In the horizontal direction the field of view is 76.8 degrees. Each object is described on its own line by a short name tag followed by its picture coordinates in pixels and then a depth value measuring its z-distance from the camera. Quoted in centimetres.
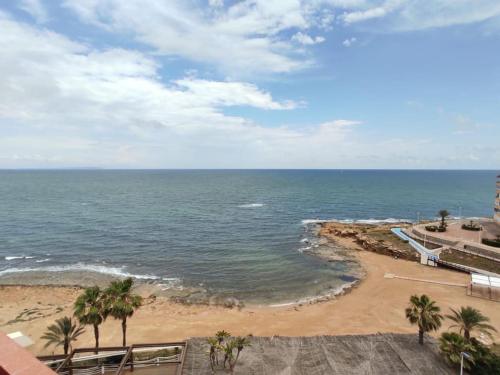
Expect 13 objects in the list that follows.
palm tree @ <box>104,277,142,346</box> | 2328
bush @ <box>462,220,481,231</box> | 6511
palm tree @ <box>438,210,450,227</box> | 6631
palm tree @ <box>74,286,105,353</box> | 2266
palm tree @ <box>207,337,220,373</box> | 2148
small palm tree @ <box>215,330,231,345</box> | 2228
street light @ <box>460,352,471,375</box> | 2011
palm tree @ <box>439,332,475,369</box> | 2099
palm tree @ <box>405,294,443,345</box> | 2414
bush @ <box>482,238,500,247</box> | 5381
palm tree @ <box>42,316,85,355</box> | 2239
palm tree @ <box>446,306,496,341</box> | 2378
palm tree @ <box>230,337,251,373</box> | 2148
